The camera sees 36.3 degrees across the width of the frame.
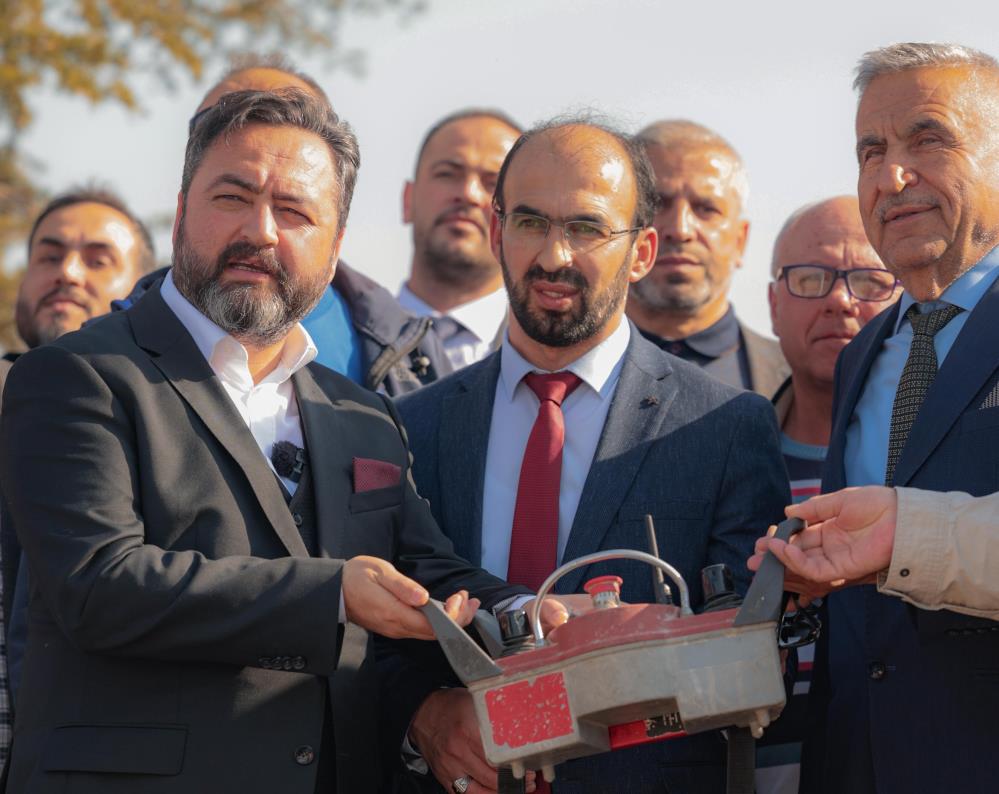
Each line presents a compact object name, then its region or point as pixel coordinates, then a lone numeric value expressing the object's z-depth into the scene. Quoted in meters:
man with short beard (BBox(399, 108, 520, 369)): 8.05
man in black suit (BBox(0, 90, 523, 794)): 3.91
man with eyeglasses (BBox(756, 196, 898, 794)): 6.22
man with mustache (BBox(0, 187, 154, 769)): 7.17
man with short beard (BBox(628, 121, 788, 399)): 7.03
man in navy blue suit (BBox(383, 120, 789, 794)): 4.69
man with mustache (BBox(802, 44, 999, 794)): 4.36
